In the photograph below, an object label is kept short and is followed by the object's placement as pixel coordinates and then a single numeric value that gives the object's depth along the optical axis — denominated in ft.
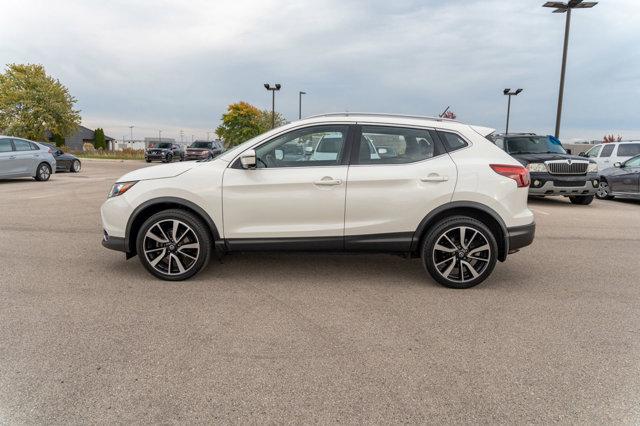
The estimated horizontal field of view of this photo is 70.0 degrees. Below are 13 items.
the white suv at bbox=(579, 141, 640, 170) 50.06
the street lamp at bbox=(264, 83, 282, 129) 114.62
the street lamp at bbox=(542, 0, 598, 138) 61.72
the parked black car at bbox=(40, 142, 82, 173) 69.41
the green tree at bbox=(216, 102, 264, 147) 223.10
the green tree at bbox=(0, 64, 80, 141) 156.15
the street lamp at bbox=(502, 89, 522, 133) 110.52
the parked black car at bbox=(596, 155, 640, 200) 41.86
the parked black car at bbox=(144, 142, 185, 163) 123.34
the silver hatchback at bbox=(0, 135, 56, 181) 48.47
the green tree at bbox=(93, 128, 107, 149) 229.45
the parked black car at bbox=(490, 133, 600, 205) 37.58
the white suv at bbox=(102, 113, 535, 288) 15.39
